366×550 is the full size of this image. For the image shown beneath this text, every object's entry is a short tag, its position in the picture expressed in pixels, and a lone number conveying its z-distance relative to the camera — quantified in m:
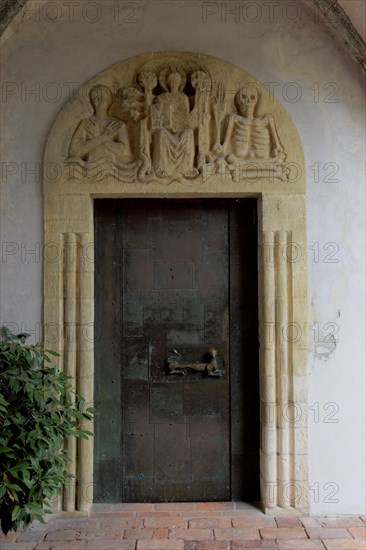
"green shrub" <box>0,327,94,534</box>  3.23
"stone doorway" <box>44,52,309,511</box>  3.98
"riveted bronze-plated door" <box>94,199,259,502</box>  4.16
